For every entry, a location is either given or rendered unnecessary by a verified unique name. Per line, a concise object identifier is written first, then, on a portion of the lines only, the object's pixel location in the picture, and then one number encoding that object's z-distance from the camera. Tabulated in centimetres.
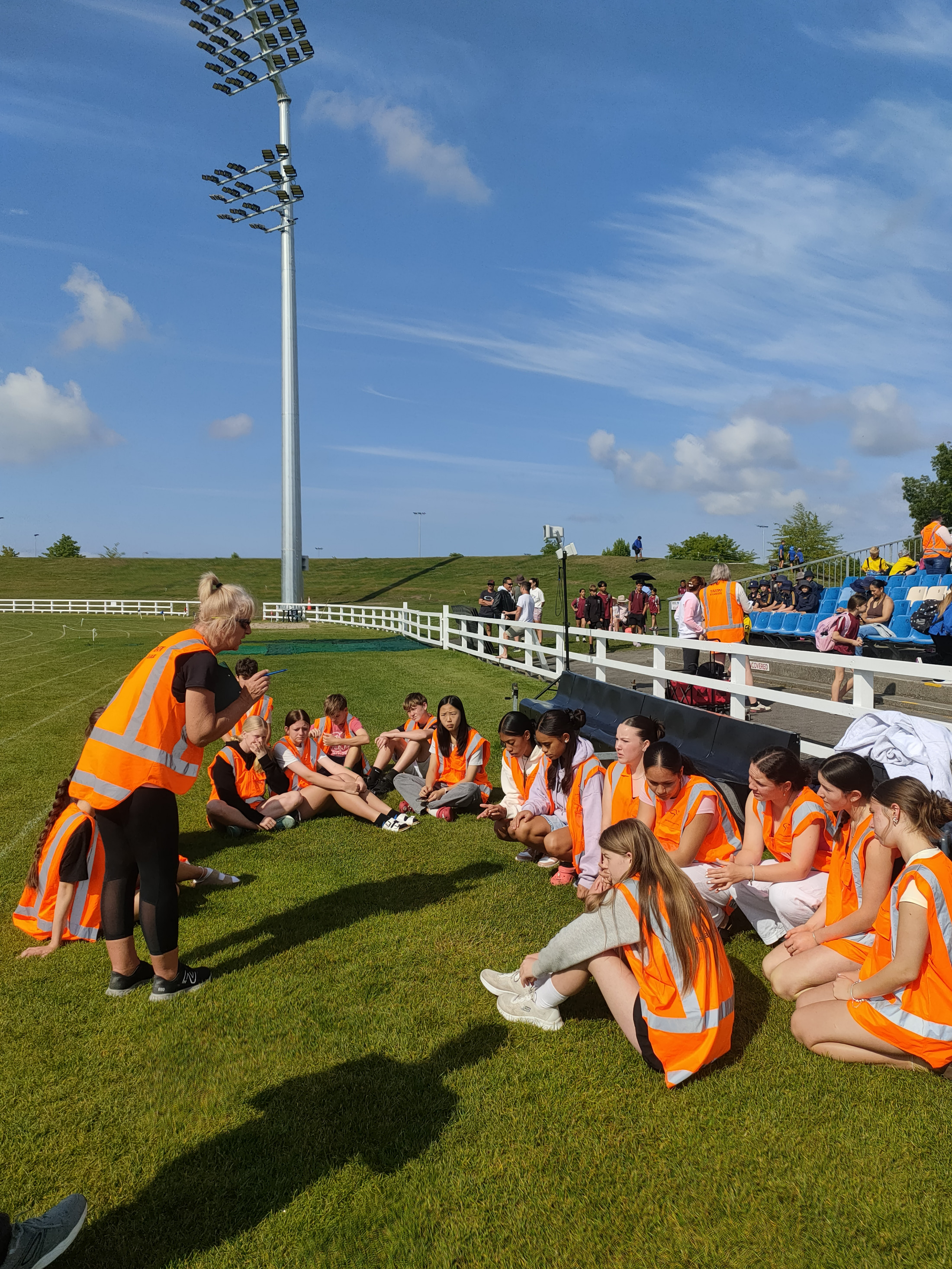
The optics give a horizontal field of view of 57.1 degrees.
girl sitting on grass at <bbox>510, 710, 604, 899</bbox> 525
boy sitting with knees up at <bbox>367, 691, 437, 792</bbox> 786
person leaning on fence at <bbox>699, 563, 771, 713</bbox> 1155
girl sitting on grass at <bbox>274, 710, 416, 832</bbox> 715
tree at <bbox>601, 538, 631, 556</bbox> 11819
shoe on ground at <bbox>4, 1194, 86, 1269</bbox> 229
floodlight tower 3788
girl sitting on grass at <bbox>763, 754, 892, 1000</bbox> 369
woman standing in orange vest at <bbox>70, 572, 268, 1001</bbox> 382
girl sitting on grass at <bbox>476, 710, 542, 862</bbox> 633
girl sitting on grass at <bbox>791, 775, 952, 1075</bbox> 311
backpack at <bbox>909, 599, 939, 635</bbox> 1211
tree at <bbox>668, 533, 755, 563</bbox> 10888
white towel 467
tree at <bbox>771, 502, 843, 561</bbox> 6762
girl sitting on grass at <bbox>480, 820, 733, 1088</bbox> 321
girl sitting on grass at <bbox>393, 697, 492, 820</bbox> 728
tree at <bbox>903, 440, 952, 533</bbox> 5947
